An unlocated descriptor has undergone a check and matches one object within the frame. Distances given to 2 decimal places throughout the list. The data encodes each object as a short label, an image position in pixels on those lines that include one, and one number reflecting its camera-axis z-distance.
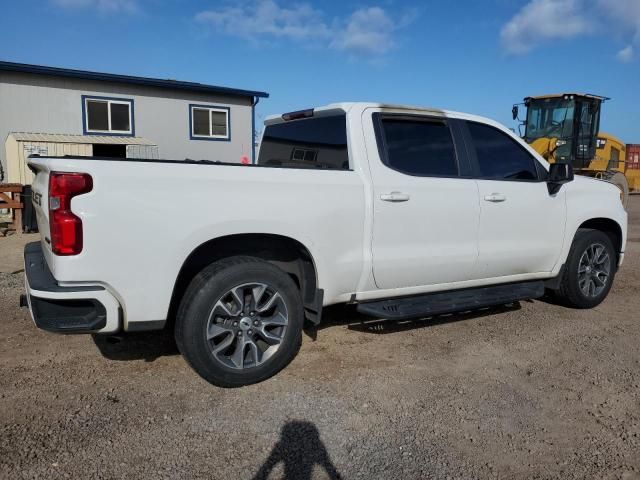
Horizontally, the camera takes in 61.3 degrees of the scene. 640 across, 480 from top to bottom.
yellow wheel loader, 15.39
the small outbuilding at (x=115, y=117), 15.62
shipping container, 26.42
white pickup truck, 3.12
